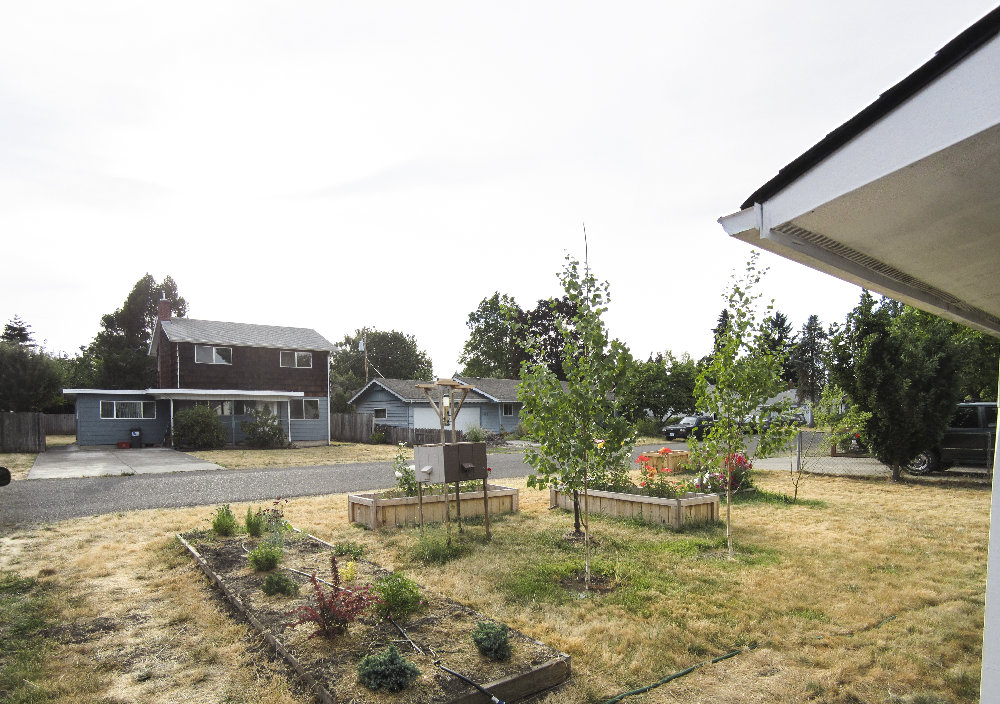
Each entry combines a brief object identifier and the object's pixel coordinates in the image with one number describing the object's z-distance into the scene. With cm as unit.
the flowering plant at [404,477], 852
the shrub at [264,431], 2484
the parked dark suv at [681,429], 3303
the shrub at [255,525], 727
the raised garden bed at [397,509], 792
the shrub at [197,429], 2344
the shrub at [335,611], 399
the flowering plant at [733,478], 972
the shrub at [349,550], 637
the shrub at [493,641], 367
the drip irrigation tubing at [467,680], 325
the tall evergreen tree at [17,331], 4438
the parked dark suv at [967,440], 1362
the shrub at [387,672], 327
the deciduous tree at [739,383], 666
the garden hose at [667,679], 338
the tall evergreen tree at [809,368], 6656
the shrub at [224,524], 743
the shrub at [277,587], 498
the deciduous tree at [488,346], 5619
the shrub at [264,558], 567
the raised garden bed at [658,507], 812
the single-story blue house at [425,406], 2992
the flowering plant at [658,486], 858
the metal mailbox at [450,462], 715
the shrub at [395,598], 438
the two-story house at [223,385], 2450
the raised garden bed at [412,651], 331
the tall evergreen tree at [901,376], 1276
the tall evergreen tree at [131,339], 4231
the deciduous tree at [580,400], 567
